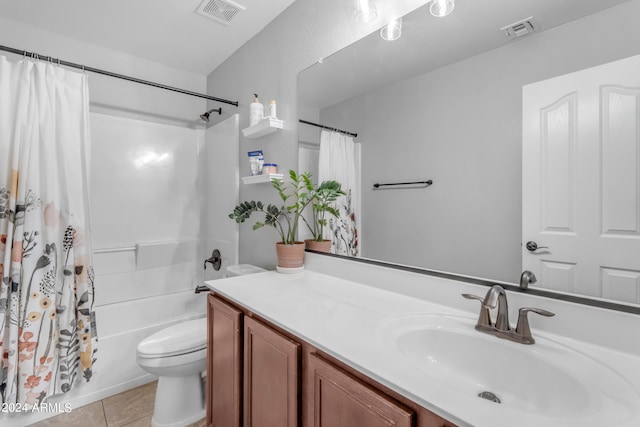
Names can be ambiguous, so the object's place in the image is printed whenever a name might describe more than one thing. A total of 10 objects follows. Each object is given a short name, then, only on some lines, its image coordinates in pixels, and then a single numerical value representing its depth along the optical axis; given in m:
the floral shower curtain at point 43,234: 1.61
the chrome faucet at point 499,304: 0.84
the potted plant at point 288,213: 1.61
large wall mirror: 0.78
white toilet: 1.61
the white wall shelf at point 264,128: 1.76
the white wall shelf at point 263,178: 1.77
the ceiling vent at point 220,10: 1.76
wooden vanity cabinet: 0.68
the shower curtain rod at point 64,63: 1.58
